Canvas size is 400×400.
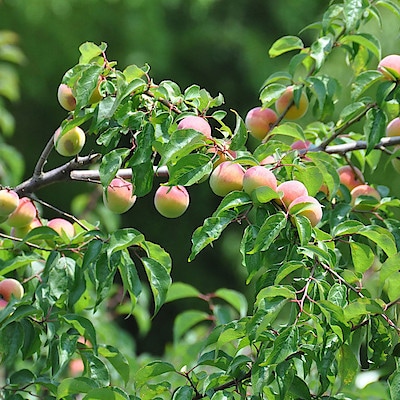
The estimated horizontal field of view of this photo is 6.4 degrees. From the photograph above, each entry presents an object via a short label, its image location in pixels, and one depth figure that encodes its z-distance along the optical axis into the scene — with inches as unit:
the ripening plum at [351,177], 121.5
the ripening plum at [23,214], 119.4
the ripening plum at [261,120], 122.0
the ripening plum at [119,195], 116.9
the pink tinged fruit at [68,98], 118.0
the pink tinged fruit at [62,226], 119.4
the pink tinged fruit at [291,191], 113.4
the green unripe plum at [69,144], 118.5
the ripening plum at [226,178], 114.4
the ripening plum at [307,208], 112.8
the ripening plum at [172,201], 116.6
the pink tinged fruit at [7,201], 118.1
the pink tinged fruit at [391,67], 118.5
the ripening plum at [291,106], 121.9
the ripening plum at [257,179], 113.2
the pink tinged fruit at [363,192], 120.6
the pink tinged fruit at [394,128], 120.7
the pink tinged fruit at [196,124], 114.2
